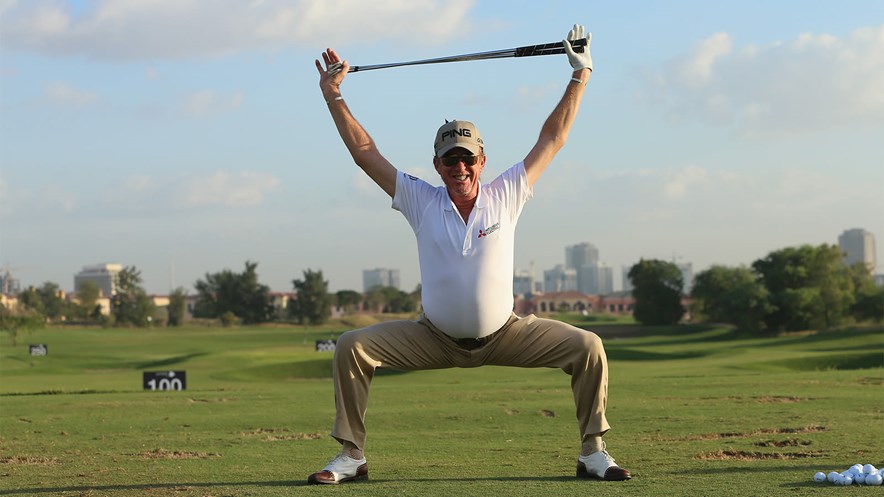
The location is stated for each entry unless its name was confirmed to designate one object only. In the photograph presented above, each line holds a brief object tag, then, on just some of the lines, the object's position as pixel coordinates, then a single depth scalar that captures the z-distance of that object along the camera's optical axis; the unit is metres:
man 7.29
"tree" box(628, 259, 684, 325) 107.44
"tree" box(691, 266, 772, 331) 79.12
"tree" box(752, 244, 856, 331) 78.88
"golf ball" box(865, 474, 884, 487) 6.72
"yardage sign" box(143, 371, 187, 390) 23.70
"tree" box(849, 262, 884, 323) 84.75
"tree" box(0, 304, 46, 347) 63.94
